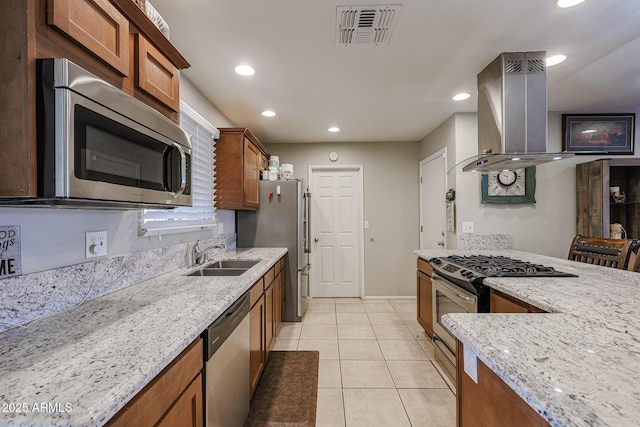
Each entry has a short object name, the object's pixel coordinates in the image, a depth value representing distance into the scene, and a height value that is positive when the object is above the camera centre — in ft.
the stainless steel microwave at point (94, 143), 2.33 +0.73
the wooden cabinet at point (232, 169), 8.81 +1.43
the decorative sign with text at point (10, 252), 3.06 -0.45
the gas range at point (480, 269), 5.57 -1.28
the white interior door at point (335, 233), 13.96 -1.07
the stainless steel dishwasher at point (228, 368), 3.73 -2.49
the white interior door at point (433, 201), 10.96 +0.49
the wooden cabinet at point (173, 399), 2.29 -1.84
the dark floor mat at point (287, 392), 5.74 -4.40
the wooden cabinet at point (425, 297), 8.43 -2.77
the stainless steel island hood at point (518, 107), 6.33 +2.55
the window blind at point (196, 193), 5.86 +0.59
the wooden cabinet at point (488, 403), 2.38 -1.98
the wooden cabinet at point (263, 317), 6.02 -2.81
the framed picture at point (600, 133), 9.80 +2.89
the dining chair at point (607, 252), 6.23 -1.01
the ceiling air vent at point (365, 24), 4.89 +3.68
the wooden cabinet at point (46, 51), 2.28 +1.65
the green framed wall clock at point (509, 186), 9.51 +0.93
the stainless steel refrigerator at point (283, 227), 10.61 -0.58
